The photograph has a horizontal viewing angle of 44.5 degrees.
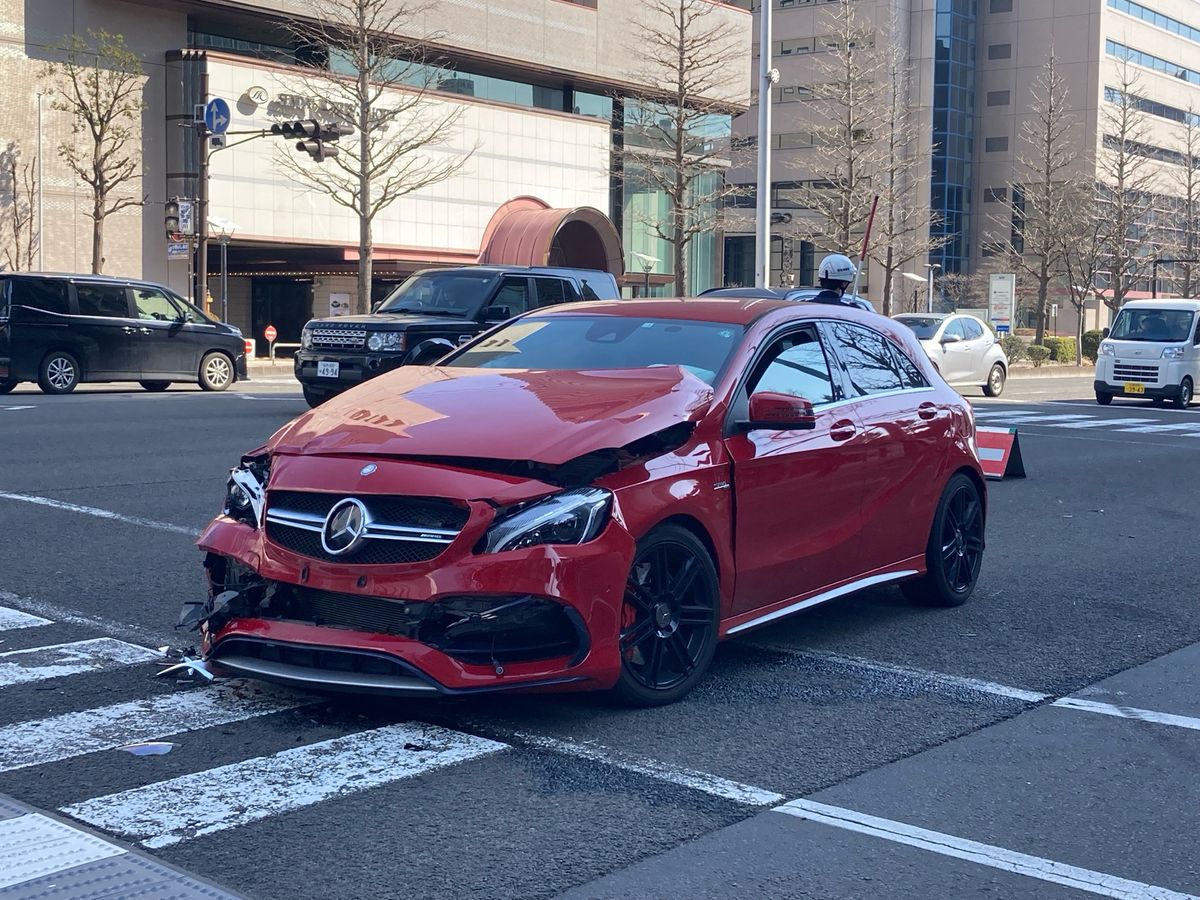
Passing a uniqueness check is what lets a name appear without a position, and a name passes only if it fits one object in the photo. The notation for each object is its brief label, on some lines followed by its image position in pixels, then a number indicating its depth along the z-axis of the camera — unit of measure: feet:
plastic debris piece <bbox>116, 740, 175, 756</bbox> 15.83
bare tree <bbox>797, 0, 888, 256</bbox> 163.22
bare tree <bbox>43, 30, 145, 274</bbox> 122.42
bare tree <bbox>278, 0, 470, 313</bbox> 130.72
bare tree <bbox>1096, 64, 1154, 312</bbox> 203.62
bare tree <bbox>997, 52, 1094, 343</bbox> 195.62
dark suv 55.52
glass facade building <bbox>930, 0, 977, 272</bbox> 295.07
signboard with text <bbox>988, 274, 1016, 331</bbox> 167.84
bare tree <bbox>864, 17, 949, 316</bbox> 175.22
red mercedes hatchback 16.40
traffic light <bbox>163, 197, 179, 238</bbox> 110.93
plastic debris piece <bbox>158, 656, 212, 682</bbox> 18.65
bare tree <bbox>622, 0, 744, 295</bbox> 148.87
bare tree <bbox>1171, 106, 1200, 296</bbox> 225.76
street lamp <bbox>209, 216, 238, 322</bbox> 123.65
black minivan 70.74
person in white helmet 36.22
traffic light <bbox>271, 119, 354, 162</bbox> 105.50
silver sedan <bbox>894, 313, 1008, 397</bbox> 92.99
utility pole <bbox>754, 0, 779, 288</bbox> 102.01
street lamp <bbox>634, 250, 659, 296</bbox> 175.18
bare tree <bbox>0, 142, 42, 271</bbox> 123.65
